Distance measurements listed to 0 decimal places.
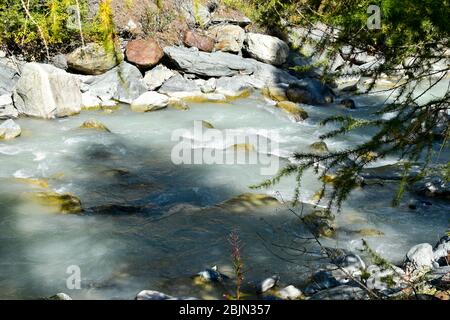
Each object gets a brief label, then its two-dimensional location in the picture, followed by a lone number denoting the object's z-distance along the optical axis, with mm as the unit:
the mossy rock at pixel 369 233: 6434
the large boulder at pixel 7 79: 12234
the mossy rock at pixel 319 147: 9828
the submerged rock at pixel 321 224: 6383
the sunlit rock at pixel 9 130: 9859
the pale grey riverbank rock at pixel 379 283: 4254
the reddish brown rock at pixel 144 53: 14375
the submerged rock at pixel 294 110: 12758
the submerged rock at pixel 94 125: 10711
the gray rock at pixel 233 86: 14484
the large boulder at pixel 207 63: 14930
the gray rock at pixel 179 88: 13966
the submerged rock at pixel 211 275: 5008
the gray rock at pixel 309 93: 14539
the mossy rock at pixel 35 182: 7622
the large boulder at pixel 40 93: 11320
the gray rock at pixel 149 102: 12630
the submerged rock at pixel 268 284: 4820
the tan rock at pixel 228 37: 16750
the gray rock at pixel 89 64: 13596
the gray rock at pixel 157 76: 14172
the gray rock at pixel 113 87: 13148
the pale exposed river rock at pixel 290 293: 4650
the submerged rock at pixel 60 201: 6691
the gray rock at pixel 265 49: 16578
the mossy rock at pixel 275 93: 14514
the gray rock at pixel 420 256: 5289
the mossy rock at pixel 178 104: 12836
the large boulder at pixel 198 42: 16359
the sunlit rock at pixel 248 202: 7082
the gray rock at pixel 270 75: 15656
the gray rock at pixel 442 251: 5329
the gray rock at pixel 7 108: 11109
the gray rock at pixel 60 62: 14148
